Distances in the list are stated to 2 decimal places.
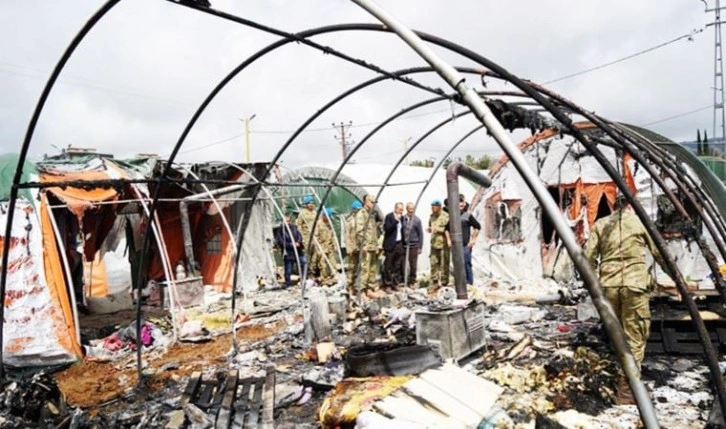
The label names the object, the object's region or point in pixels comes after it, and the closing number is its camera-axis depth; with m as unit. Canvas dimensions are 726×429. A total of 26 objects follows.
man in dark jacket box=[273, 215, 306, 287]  15.12
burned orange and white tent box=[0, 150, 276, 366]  7.83
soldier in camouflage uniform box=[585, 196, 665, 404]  5.96
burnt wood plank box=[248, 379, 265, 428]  5.45
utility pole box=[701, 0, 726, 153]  22.03
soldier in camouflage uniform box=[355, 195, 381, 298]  12.96
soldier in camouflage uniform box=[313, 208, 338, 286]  14.53
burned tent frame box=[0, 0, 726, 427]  2.35
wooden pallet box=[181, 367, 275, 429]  5.48
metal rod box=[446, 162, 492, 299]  7.51
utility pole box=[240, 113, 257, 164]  32.35
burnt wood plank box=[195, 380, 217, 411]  5.87
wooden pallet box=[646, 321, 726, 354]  7.06
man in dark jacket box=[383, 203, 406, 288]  13.09
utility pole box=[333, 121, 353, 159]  51.62
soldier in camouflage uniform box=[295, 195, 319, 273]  14.77
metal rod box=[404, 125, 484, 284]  10.28
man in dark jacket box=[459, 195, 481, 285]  12.38
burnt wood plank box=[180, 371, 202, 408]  5.95
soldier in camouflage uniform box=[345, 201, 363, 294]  12.83
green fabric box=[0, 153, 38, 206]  8.15
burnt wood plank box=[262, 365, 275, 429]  5.42
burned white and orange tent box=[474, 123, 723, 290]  12.90
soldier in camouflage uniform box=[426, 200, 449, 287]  12.33
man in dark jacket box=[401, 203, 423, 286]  12.72
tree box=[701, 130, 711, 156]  25.00
